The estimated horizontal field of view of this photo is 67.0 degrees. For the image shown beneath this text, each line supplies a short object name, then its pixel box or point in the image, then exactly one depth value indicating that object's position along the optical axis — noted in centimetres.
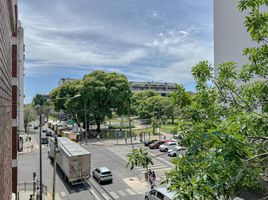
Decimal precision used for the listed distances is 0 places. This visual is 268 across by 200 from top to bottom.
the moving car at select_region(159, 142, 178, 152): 2643
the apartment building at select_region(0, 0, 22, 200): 1130
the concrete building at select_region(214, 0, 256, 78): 1138
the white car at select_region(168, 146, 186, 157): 2385
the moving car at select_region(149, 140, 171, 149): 2845
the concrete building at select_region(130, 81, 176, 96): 10868
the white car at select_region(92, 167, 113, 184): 1635
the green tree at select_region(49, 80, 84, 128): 3603
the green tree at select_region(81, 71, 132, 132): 3525
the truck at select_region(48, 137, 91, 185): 1551
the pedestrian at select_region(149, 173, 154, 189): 1498
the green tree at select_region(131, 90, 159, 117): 5596
